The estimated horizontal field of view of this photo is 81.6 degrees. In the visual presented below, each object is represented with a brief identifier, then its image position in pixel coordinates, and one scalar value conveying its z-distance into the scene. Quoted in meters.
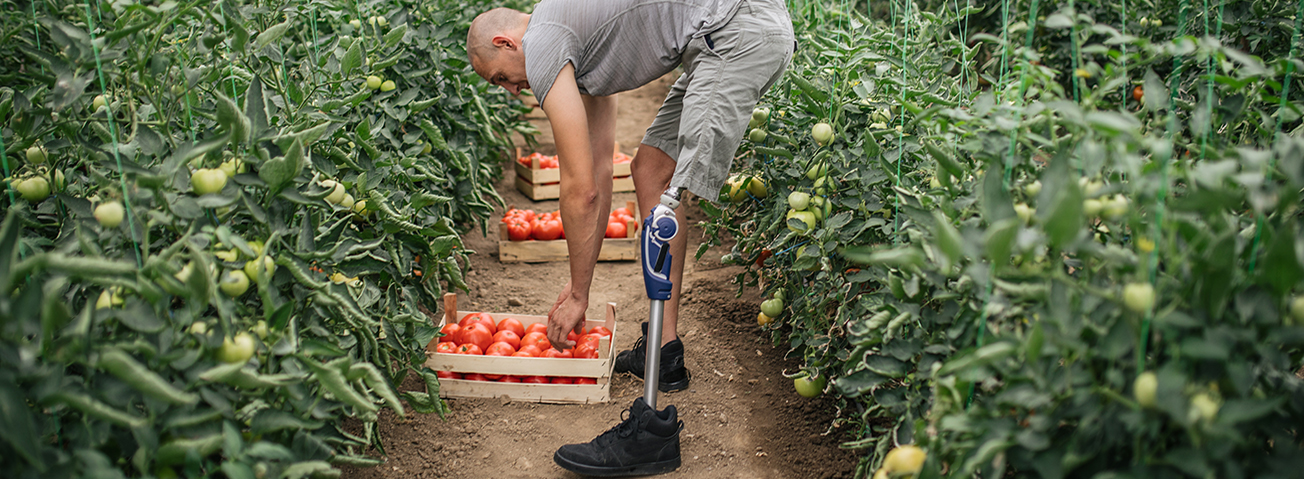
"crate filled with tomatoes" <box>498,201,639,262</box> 3.63
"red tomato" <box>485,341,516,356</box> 2.54
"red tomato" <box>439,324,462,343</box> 2.61
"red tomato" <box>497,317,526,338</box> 2.72
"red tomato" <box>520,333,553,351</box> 2.60
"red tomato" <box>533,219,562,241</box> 3.63
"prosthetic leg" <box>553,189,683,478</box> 2.04
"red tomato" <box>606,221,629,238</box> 3.68
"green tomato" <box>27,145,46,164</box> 1.69
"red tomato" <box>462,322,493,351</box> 2.61
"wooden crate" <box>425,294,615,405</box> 2.45
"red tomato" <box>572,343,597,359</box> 2.56
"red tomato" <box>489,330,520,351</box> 2.63
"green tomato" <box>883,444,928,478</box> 1.33
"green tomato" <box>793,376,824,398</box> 2.22
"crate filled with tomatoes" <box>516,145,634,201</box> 4.33
